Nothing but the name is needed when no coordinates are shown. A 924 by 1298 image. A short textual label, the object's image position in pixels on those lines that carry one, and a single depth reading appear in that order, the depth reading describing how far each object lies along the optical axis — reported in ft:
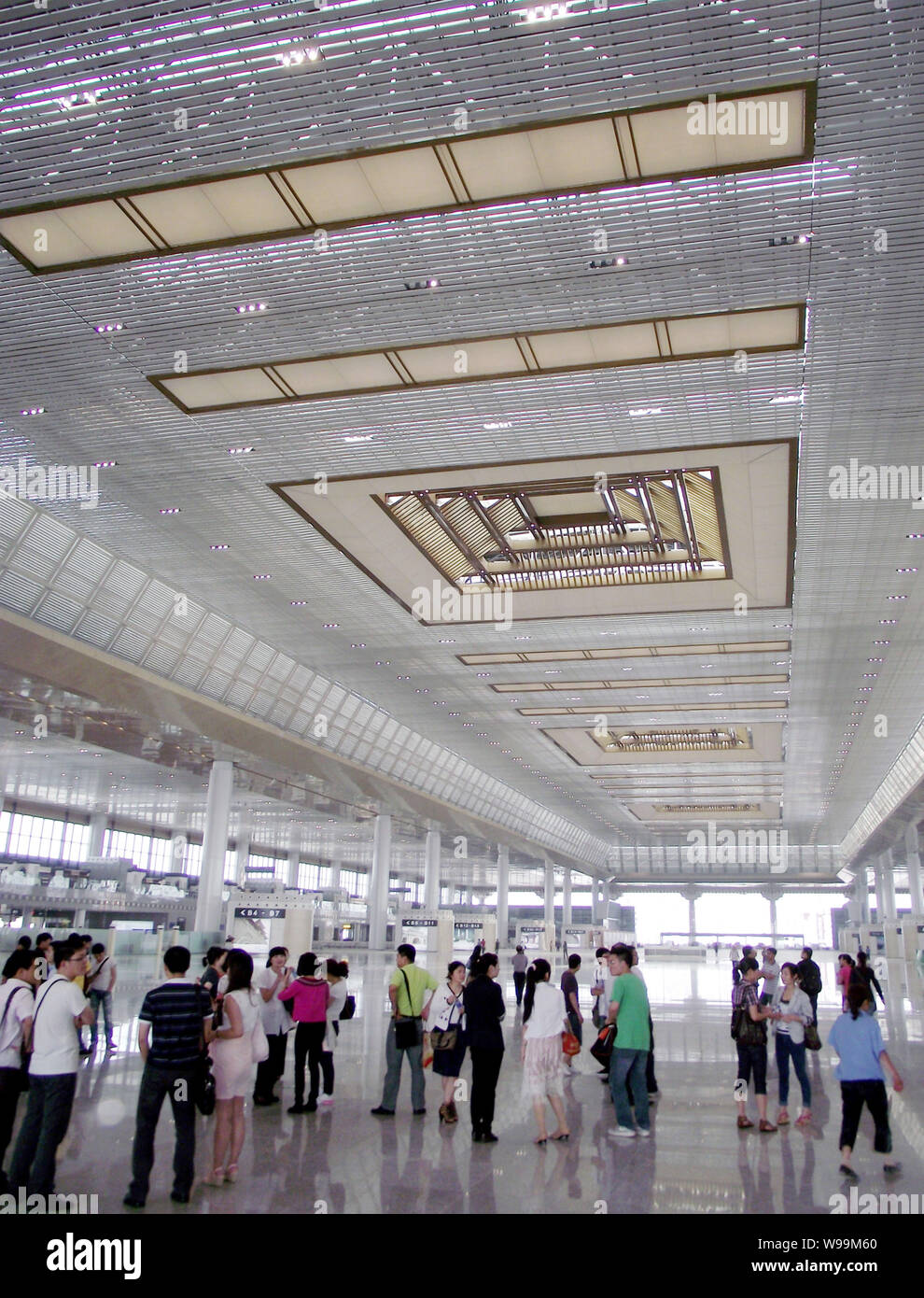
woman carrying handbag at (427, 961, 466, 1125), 32.12
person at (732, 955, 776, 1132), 32.30
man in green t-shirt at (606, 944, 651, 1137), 31.04
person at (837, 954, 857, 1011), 46.39
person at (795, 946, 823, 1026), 41.15
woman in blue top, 26.48
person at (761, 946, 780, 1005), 36.96
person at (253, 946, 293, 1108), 34.45
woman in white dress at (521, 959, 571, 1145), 29.96
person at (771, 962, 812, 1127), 33.81
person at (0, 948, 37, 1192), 23.16
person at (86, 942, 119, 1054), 46.09
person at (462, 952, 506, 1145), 30.01
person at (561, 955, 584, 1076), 42.68
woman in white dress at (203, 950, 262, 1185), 24.07
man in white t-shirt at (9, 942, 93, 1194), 21.38
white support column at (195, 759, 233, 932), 98.63
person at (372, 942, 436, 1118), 32.81
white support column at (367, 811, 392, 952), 147.54
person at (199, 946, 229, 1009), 35.19
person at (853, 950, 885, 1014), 57.62
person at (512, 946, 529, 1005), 70.33
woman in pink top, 33.50
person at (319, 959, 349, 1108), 34.63
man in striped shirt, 22.52
